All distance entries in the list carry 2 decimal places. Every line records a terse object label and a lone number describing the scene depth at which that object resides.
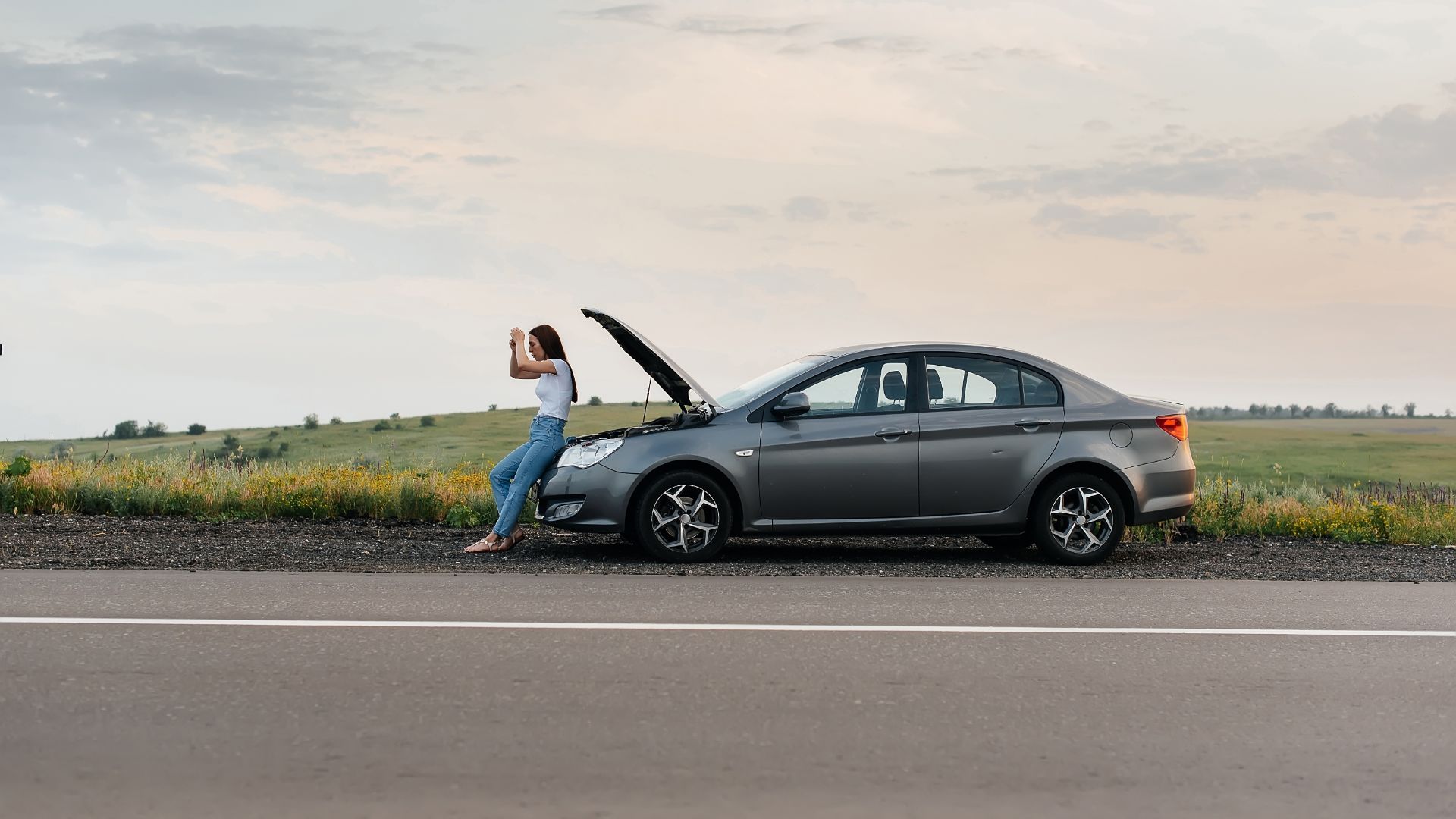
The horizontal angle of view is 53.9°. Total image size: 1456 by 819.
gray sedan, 11.71
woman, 12.57
